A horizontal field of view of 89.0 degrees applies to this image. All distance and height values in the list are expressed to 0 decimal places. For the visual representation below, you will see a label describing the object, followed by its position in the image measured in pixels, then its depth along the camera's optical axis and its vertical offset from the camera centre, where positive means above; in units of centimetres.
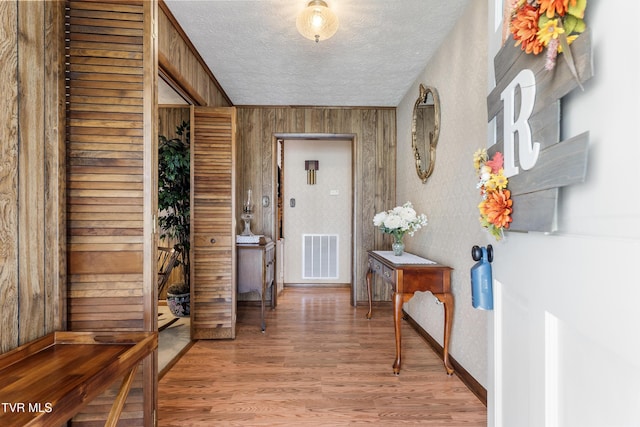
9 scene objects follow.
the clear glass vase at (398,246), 294 -29
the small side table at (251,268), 314 -53
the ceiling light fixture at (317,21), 192 +116
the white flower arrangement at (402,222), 286 -7
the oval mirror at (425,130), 269 +76
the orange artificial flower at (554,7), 61 +40
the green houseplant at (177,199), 331 +14
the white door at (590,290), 50 -14
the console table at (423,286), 230 -51
